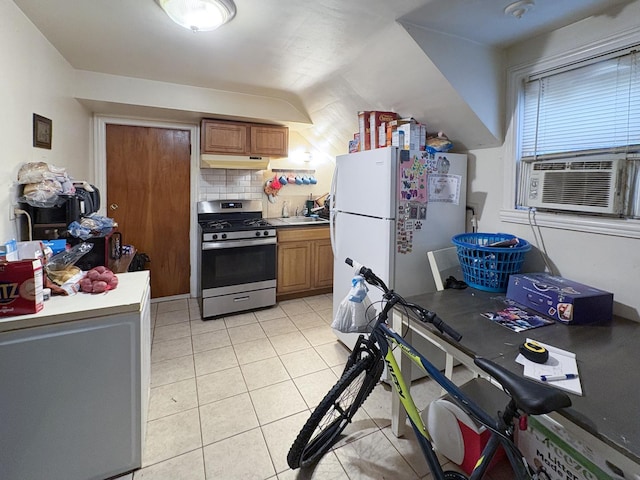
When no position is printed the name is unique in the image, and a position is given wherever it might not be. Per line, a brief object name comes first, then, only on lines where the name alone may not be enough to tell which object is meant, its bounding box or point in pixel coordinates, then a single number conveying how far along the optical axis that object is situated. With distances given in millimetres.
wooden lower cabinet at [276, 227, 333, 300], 3709
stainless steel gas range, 3223
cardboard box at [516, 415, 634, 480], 1125
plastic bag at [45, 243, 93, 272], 1544
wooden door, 3395
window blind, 1594
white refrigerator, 2076
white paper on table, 995
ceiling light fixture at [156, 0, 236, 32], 1622
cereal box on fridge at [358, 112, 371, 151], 2578
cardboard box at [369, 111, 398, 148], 2477
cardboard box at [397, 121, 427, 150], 2273
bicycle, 878
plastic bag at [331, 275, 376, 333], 1493
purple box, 1405
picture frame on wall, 1948
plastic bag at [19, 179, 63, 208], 1760
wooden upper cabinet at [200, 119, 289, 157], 3365
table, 844
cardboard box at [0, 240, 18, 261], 1415
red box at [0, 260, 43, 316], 1230
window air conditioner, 1612
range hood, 3479
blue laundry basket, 1787
